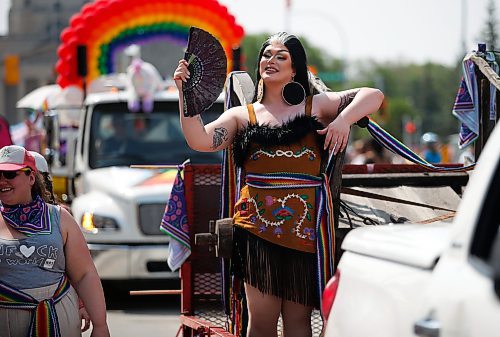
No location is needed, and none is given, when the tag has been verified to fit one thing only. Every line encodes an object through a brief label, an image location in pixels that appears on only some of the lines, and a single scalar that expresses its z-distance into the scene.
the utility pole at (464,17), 58.40
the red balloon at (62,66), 15.63
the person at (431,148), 22.92
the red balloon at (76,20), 16.58
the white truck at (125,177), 12.29
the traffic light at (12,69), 41.20
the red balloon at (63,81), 15.79
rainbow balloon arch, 15.72
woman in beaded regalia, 5.97
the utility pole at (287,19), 74.91
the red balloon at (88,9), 16.40
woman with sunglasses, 5.73
